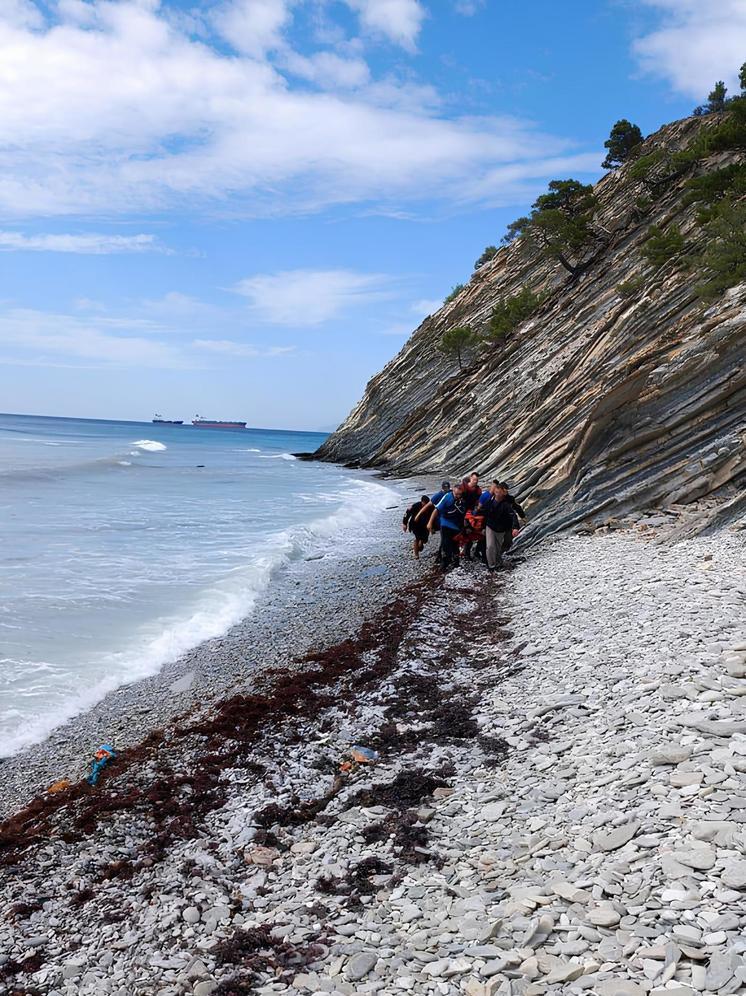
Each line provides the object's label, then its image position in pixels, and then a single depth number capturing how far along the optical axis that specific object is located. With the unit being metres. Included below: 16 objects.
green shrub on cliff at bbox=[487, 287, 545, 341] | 51.00
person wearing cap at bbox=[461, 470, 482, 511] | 18.64
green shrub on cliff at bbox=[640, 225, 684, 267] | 33.69
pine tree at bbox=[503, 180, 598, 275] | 48.09
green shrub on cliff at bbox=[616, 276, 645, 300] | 34.72
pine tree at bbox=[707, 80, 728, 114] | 55.47
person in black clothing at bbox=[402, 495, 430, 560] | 20.05
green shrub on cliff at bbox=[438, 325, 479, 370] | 58.56
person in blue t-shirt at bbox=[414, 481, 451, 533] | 19.29
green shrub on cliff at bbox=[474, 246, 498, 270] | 77.89
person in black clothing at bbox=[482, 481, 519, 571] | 17.56
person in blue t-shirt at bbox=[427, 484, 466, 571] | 18.38
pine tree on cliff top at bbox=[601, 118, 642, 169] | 57.34
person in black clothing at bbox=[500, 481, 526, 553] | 17.95
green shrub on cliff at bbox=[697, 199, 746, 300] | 23.25
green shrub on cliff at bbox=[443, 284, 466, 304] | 72.96
